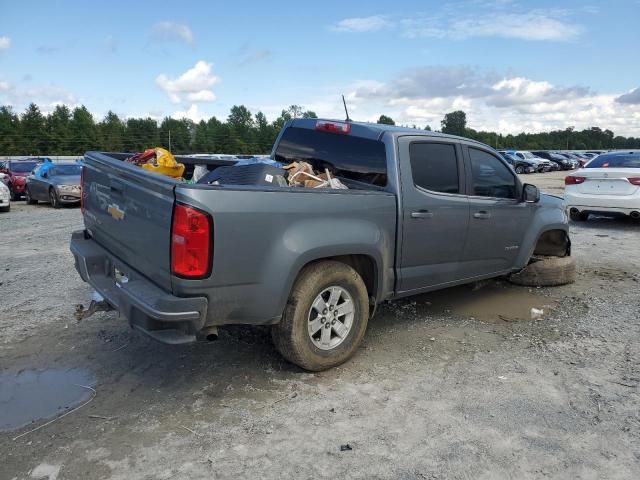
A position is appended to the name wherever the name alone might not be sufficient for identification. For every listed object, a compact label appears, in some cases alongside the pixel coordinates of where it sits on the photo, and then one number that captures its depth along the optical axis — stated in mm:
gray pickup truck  3256
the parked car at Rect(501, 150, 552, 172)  44688
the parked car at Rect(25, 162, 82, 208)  16609
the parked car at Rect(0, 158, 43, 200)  20375
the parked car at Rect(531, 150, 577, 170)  49906
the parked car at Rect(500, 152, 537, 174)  42688
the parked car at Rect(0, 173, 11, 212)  15590
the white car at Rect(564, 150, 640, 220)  10266
